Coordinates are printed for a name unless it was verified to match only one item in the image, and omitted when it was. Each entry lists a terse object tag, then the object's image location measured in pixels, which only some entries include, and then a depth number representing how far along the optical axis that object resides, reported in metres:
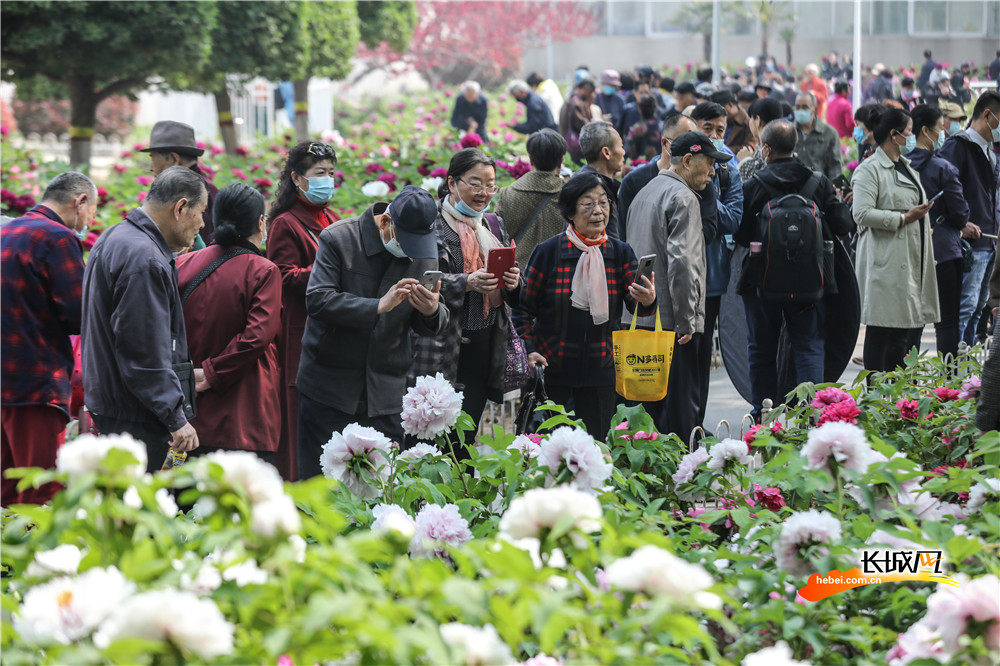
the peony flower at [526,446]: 6.54
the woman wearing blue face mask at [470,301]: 10.34
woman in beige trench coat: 13.82
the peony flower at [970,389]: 8.19
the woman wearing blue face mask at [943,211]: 15.15
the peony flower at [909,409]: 7.79
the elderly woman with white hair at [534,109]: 29.71
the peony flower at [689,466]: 6.54
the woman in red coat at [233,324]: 9.53
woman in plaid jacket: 10.40
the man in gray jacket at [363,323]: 9.30
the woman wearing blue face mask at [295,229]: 10.95
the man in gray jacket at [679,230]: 11.73
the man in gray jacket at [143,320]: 8.21
